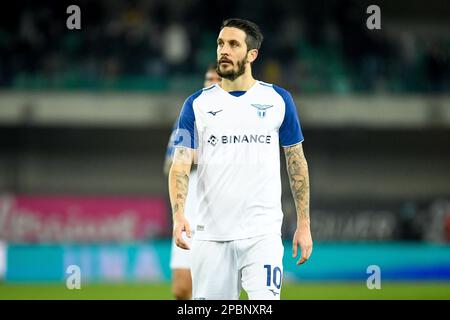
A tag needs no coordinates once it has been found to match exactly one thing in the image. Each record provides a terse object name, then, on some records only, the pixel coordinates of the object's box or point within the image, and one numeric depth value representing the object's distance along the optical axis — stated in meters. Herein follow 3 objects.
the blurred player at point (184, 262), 16.06
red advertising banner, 38.53
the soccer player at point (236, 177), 10.90
